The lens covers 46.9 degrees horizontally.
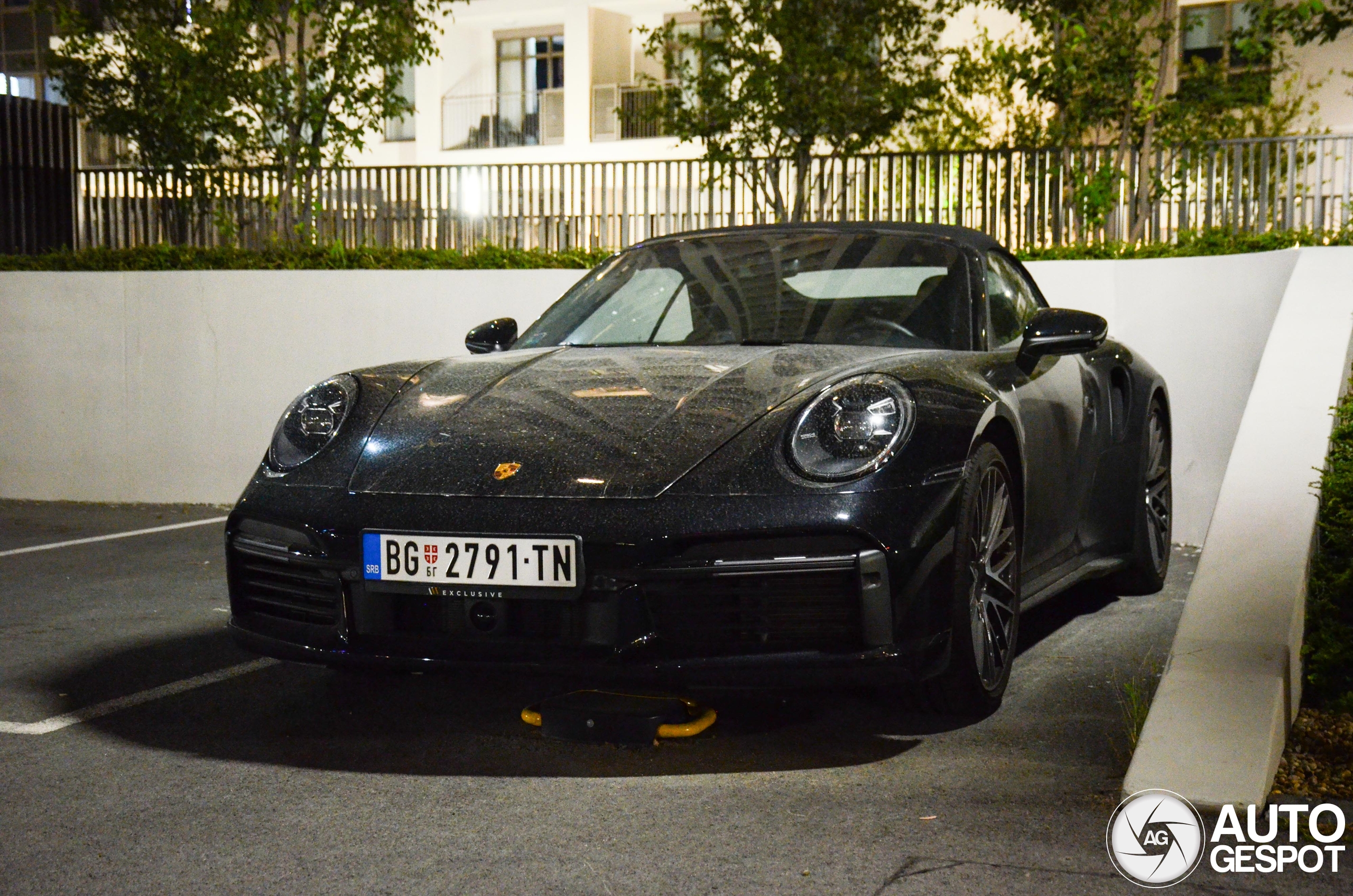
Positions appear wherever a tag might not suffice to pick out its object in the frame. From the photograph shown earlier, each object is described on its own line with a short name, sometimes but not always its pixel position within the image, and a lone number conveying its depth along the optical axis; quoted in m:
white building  27.39
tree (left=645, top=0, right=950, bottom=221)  11.66
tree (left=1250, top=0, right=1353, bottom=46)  10.44
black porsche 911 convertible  3.32
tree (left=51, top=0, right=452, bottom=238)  12.04
